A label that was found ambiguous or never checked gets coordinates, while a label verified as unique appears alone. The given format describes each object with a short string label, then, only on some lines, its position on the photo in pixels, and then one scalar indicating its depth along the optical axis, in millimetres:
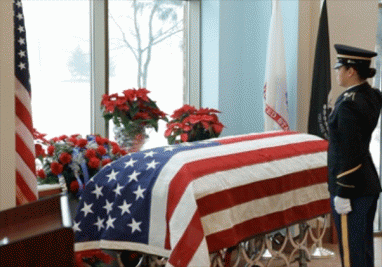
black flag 5426
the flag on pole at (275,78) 5422
